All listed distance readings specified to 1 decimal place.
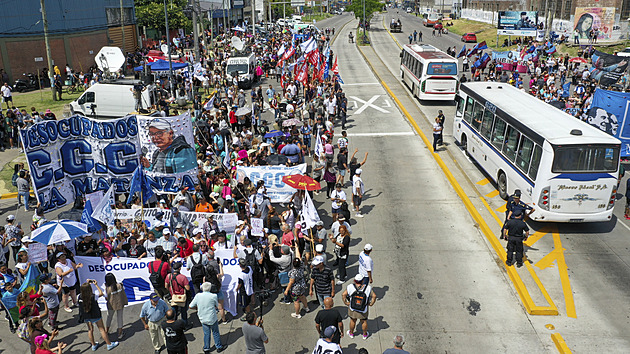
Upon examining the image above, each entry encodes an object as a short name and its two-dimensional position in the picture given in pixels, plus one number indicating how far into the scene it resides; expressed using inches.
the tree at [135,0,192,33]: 2539.4
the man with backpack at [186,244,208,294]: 444.1
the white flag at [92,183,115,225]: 520.7
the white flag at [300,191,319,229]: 528.7
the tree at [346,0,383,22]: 3383.4
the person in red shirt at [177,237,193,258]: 481.6
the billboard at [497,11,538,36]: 2356.1
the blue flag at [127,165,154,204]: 620.7
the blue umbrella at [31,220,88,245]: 441.4
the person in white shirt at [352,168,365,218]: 658.8
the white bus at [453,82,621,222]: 579.8
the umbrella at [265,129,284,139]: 829.8
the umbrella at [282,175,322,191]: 586.6
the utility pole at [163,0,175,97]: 1294.3
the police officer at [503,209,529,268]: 526.3
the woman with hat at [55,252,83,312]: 446.0
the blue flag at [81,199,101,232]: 514.9
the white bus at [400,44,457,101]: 1250.0
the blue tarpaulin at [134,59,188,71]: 1376.7
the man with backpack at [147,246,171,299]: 450.0
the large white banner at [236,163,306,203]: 635.5
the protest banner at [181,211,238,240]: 545.3
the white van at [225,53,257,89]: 1491.1
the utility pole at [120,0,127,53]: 2011.8
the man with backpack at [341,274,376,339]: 410.3
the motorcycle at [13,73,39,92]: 1547.7
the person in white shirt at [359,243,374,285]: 449.7
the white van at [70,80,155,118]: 1135.0
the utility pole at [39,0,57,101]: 1311.5
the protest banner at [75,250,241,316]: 459.8
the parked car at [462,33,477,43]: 2791.6
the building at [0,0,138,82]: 1569.9
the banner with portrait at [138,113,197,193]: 643.5
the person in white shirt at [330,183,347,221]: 614.9
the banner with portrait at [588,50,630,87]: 1285.7
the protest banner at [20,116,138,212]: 610.5
